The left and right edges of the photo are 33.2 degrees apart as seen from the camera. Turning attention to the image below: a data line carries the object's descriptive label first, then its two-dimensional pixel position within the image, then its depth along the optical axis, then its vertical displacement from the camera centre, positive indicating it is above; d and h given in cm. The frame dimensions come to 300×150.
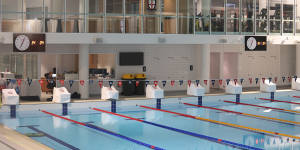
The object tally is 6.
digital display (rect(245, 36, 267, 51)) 2422 +128
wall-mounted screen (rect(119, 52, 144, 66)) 2438 +56
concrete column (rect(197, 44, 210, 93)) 2507 +27
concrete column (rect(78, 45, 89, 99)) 2233 +11
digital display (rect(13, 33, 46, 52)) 1955 +107
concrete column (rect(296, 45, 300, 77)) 2864 +47
